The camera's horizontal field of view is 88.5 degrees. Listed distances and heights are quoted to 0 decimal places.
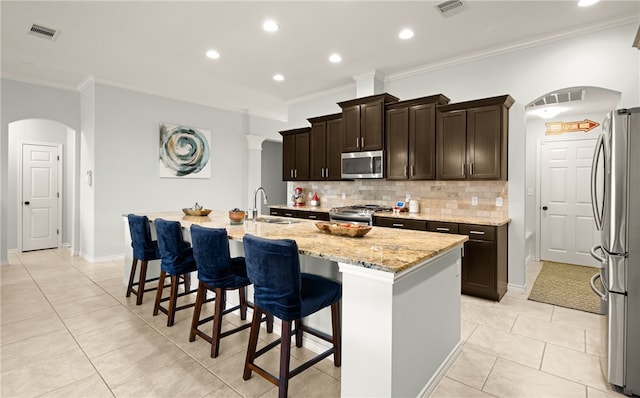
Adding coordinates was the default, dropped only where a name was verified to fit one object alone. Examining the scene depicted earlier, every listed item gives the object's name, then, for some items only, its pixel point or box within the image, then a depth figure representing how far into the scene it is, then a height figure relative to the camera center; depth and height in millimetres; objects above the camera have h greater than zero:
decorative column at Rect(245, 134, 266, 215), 7648 +728
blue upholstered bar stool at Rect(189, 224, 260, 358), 2377 -519
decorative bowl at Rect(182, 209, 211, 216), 3777 -161
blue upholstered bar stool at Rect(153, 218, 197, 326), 2896 -516
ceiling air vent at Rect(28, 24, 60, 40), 3625 +1887
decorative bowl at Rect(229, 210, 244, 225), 3150 -181
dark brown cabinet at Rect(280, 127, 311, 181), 5820 +806
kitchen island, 1625 -607
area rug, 3582 -1127
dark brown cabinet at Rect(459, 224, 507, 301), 3543 -701
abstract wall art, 6164 +915
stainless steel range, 4484 -214
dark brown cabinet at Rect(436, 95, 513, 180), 3719 +699
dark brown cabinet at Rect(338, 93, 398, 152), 4613 +1107
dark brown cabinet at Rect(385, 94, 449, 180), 4211 +801
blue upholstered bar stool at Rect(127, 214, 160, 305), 3375 -485
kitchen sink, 3368 -235
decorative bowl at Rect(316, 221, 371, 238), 2352 -229
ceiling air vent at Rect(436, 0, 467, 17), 3092 +1838
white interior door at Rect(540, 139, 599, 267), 5328 -79
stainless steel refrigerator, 1966 -305
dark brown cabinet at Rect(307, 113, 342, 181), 5281 +847
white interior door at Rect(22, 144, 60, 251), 6277 +21
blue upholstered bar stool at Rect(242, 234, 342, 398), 1825 -573
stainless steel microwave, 4648 +494
